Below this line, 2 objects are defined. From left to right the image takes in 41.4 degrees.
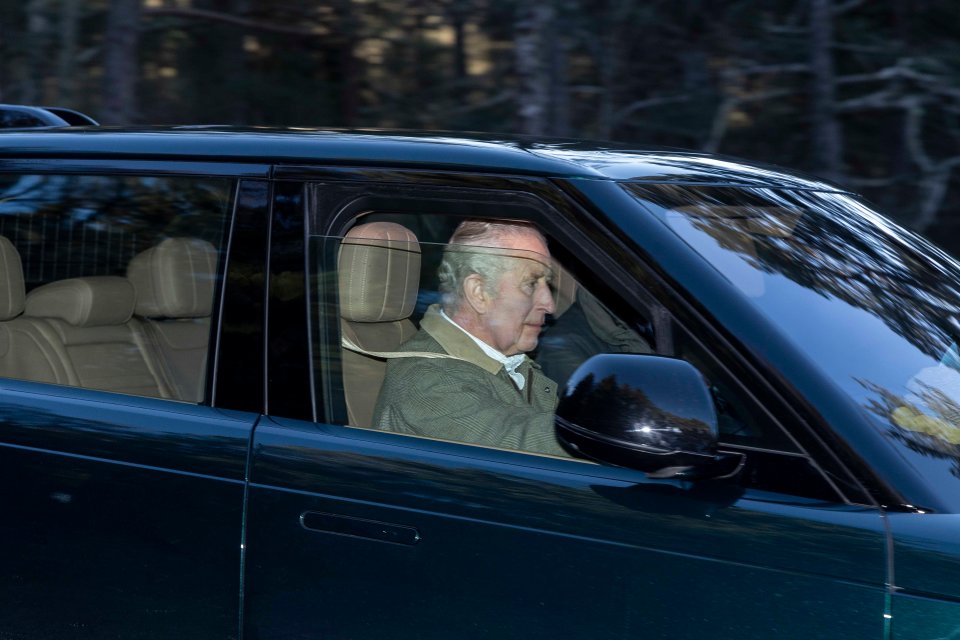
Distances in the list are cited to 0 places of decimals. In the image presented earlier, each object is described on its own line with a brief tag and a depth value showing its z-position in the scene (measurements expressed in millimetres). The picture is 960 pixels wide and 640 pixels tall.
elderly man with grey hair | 2580
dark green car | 2080
